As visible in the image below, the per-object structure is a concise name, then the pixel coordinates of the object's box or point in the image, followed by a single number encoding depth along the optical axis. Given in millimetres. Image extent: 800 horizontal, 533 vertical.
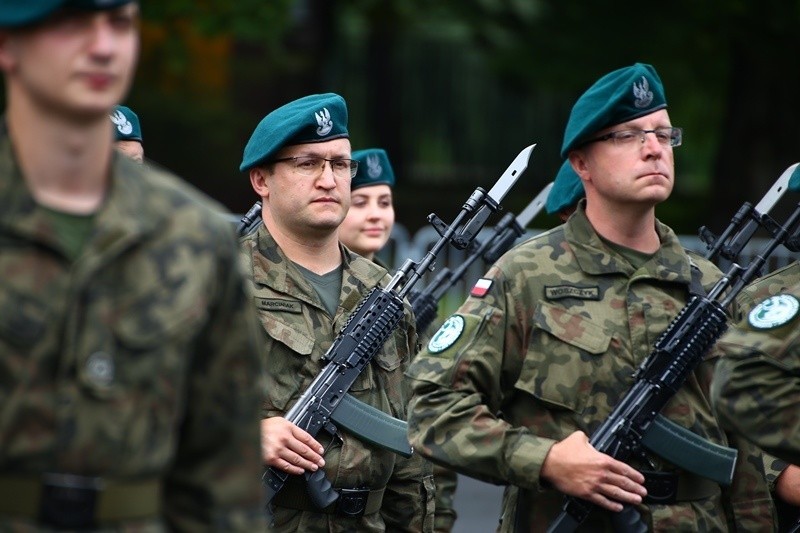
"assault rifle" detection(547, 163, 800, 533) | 9398
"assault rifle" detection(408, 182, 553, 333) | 15391
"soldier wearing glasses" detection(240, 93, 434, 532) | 11039
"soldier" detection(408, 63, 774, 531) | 9344
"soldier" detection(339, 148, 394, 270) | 15695
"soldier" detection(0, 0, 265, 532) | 5676
